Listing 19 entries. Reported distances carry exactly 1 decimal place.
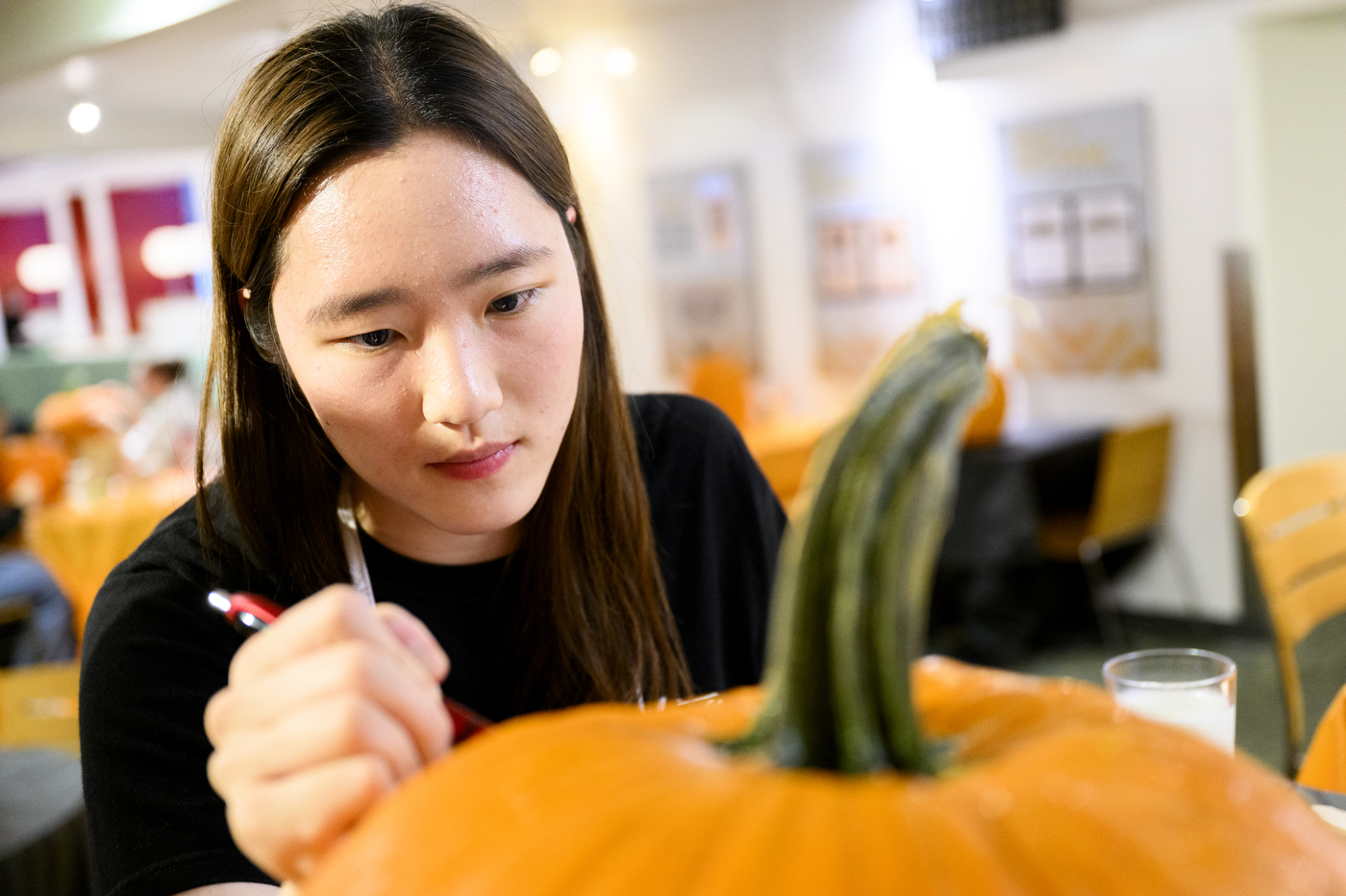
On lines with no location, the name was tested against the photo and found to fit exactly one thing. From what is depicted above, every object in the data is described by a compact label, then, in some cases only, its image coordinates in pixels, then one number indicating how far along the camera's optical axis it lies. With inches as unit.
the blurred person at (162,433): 181.2
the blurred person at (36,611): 139.9
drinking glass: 36.4
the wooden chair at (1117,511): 168.9
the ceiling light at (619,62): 233.0
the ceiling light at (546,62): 226.7
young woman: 29.0
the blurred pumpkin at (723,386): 189.9
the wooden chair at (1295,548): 79.0
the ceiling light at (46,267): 473.1
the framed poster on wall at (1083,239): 182.9
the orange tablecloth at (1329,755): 44.2
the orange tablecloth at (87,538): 153.9
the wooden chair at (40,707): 103.7
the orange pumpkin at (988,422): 174.4
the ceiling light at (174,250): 466.0
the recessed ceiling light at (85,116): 277.4
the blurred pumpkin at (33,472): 202.2
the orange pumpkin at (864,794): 12.0
